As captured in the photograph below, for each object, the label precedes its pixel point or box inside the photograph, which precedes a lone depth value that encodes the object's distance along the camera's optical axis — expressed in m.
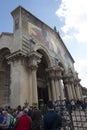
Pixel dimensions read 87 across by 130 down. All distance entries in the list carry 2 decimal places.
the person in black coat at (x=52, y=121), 3.78
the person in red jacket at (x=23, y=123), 4.45
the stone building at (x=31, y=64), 13.09
